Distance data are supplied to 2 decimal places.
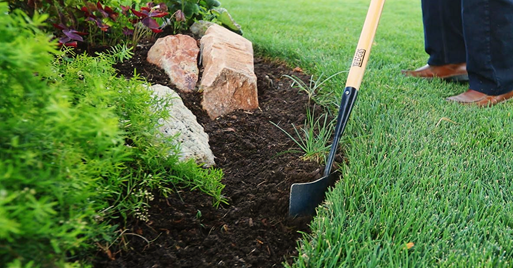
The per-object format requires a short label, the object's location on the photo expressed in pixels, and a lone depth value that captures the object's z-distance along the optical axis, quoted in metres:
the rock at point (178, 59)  2.98
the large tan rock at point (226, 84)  2.86
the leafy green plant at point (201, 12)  3.61
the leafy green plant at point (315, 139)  2.26
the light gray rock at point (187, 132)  2.14
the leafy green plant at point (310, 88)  2.87
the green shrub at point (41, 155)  0.99
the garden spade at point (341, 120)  1.89
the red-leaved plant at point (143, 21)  3.11
